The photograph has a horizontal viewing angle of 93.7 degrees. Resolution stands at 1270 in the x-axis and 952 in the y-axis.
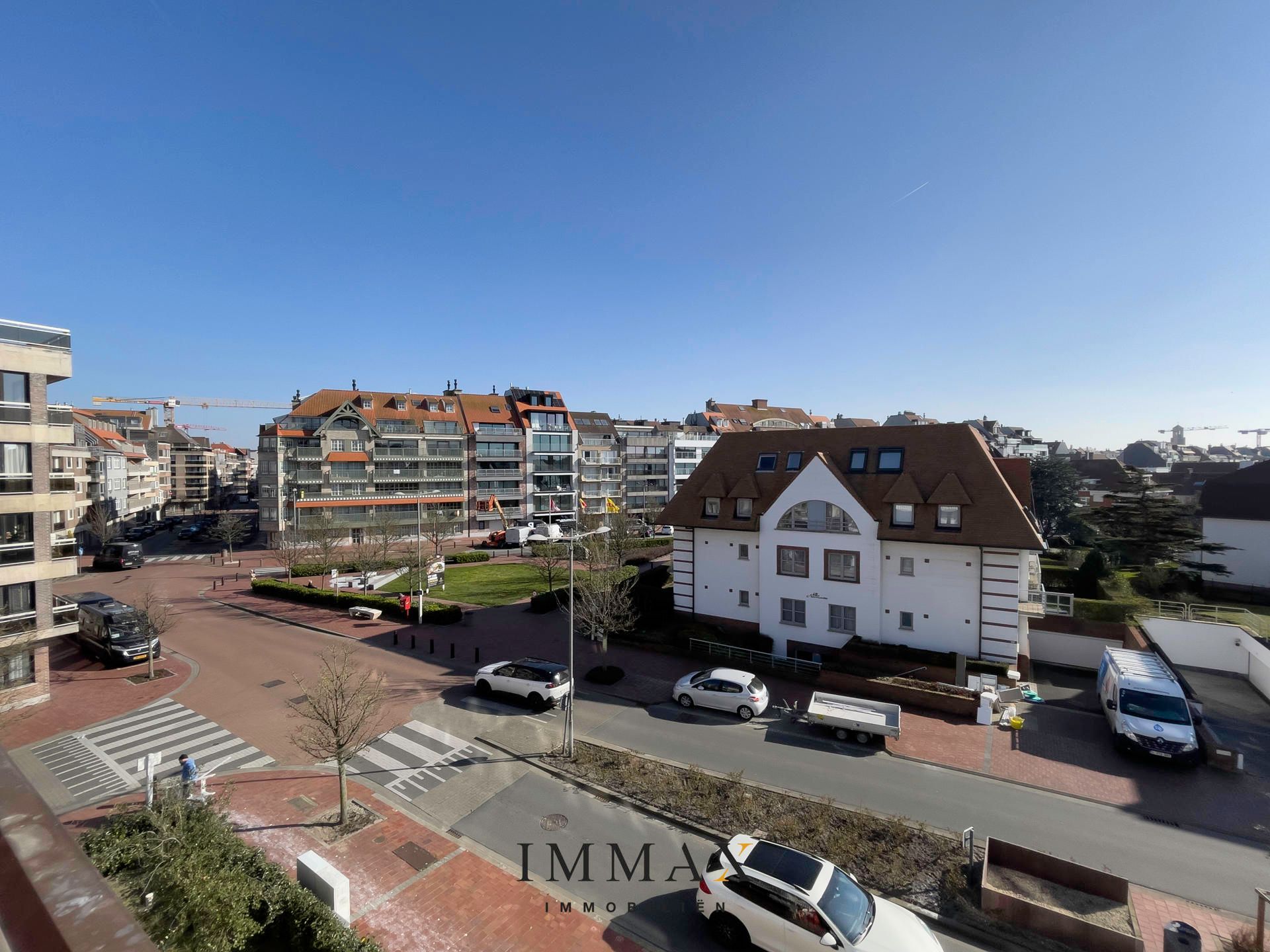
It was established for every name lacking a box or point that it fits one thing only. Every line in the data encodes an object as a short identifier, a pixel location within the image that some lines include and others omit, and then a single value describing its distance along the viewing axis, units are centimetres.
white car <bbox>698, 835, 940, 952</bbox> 995
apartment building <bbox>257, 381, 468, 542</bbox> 6019
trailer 1883
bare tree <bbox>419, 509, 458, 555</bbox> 5330
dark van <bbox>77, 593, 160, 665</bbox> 2525
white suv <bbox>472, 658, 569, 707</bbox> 2125
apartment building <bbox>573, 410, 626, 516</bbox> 7944
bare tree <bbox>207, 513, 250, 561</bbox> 5534
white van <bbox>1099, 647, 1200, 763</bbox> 1764
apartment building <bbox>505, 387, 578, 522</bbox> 7606
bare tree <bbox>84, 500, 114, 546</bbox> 5706
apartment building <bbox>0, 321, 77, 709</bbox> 2044
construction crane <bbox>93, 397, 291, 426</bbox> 17275
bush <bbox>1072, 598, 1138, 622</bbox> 2739
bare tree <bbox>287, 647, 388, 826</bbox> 1438
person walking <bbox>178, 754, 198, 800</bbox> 1474
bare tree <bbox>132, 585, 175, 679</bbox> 2425
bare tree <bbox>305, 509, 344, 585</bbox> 4350
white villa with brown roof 2450
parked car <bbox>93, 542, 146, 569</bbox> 5003
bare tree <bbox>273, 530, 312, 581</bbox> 4303
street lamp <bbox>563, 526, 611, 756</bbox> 1766
